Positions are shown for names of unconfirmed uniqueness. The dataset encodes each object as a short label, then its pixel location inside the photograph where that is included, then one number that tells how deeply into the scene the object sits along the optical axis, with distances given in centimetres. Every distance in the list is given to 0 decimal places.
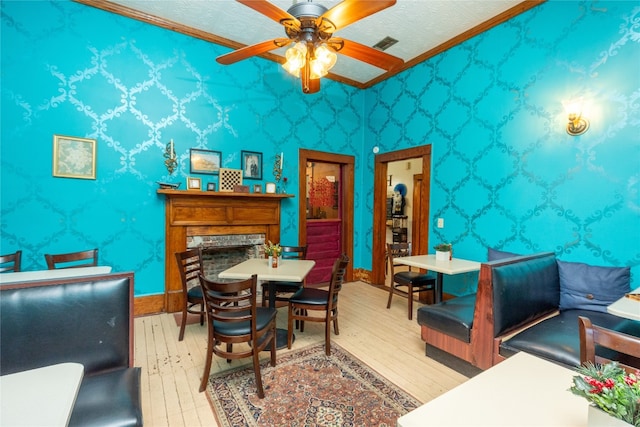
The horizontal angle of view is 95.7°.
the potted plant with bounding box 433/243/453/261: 341
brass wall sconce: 275
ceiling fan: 181
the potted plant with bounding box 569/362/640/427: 70
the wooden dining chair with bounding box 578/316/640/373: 106
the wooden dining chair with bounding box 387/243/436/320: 359
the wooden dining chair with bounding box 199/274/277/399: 198
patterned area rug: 189
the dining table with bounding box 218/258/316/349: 263
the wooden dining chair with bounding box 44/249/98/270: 249
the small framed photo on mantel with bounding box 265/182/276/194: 429
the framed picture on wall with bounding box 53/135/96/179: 316
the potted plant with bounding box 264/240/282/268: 301
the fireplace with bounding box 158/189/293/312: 363
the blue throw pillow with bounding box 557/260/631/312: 248
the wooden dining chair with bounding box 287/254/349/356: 271
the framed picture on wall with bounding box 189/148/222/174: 386
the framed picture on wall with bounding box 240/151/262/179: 423
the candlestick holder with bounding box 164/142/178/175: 364
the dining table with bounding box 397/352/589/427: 88
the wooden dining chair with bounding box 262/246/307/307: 336
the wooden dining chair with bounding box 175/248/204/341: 296
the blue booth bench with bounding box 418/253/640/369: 209
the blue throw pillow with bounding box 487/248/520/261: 316
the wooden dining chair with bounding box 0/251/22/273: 244
